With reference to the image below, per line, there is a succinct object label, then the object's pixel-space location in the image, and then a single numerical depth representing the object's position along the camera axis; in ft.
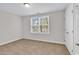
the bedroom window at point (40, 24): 16.19
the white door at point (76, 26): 6.35
